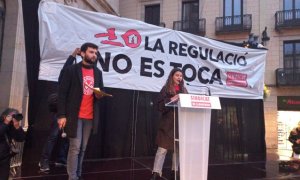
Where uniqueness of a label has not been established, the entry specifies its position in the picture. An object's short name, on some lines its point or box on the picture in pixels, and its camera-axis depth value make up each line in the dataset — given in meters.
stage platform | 5.24
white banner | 5.93
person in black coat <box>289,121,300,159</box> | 9.36
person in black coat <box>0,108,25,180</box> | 3.76
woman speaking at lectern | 4.88
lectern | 4.04
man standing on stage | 4.12
